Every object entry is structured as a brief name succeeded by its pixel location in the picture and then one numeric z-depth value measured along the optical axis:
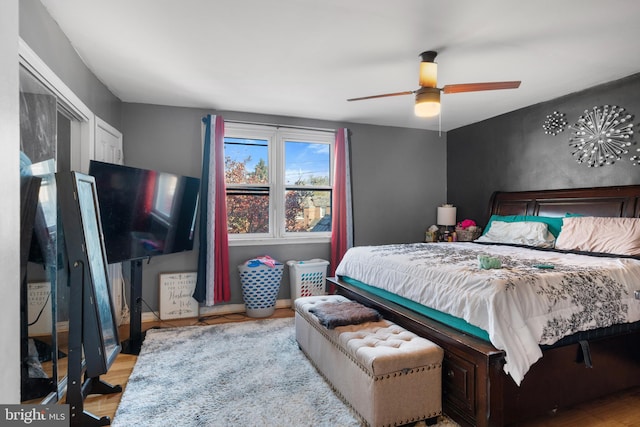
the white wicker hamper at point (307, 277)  4.56
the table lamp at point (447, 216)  5.29
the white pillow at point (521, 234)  3.71
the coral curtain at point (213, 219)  4.23
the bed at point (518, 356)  1.93
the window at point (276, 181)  4.64
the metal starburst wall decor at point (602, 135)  3.37
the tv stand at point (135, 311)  3.22
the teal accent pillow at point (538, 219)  3.76
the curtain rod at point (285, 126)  4.54
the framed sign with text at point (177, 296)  4.17
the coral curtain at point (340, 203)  4.90
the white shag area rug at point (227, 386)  2.18
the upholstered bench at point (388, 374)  2.01
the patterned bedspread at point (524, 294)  1.96
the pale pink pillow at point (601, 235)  2.99
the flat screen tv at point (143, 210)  2.83
